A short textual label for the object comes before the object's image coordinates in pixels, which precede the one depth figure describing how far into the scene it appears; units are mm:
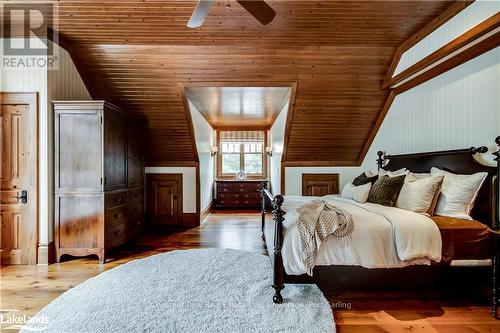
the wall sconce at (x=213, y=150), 7031
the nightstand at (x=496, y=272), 2064
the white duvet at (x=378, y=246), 2152
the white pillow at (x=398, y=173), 3282
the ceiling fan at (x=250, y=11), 1968
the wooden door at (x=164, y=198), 5133
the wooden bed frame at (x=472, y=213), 2150
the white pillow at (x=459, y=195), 2424
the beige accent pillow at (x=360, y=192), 3251
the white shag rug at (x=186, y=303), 1898
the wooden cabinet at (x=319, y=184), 5375
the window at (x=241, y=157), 7691
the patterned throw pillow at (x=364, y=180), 3546
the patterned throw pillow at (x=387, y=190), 2898
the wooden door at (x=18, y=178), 3092
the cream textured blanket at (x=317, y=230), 2123
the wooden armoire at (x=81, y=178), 3215
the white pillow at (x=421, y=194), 2578
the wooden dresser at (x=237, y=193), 7102
